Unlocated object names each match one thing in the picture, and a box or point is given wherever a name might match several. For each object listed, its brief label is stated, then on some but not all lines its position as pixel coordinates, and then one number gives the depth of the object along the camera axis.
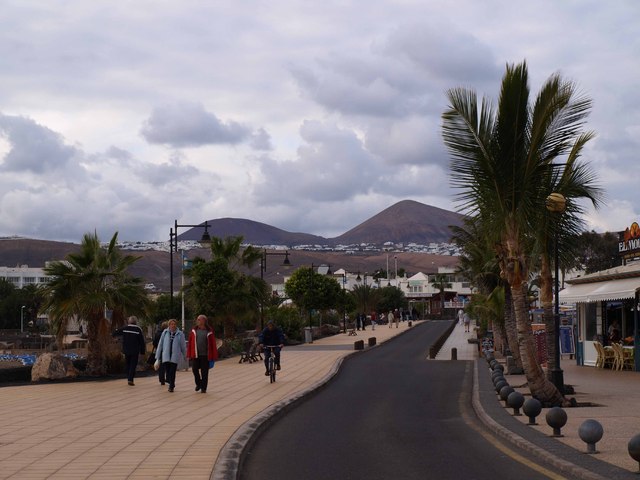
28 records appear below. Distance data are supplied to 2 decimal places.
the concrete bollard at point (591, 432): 10.46
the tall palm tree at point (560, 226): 17.88
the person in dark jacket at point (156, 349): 21.55
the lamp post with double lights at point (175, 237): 40.03
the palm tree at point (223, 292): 43.31
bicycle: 23.02
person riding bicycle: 23.91
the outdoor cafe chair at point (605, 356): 28.66
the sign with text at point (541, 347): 31.99
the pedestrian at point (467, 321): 76.02
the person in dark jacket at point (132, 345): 21.89
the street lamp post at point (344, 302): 77.88
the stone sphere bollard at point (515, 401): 15.04
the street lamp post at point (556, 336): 17.38
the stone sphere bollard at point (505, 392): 16.35
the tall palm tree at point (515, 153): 16.62
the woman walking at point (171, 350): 20.17
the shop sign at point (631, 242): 30.61
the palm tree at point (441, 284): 138.44
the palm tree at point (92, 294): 24.48
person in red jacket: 19.89
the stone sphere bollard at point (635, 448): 8.88
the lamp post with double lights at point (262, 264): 48.98
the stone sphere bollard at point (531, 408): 13.58
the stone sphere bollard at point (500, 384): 18.03
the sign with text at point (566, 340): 39.22
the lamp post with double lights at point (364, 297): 107.59
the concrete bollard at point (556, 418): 12.15
